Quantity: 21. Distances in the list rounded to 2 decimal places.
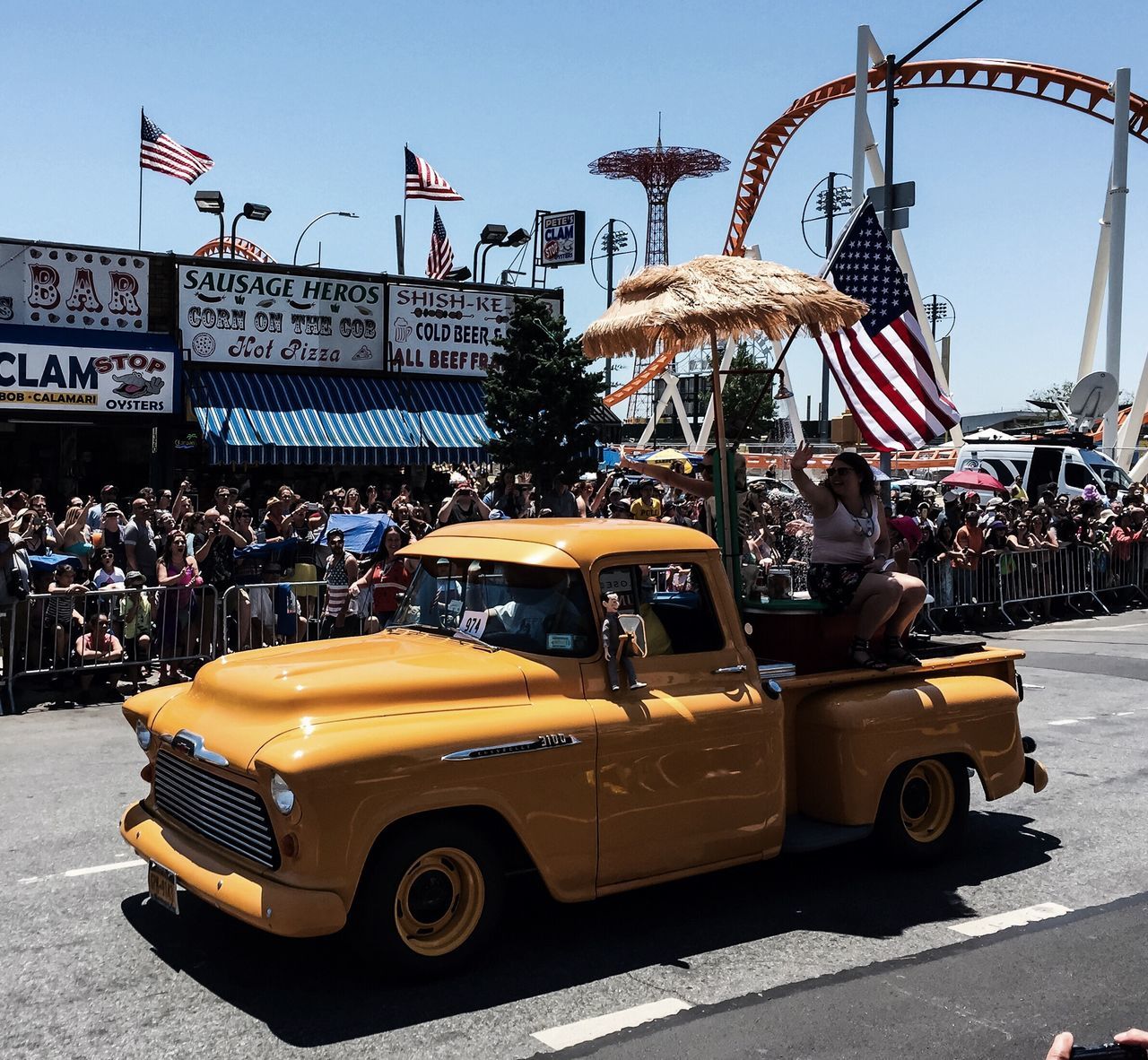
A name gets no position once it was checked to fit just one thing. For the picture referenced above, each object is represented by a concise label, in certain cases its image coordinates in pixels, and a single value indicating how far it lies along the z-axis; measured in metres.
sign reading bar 22.08
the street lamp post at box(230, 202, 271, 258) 28.89
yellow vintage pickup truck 4.63
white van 25.59
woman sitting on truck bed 6.57
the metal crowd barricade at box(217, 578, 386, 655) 11.78
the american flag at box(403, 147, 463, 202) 27.44
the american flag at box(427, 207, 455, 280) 29.45
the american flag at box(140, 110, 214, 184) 24.69
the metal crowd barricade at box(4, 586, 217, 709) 10.74
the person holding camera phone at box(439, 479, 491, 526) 12.53
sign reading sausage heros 24.12
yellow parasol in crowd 26.86
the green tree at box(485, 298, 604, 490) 24.94
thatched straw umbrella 6.93
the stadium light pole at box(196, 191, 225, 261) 27.83
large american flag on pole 11.59
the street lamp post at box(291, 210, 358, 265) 32.09
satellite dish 20.31
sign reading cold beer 26.73
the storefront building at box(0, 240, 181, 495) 22.00
